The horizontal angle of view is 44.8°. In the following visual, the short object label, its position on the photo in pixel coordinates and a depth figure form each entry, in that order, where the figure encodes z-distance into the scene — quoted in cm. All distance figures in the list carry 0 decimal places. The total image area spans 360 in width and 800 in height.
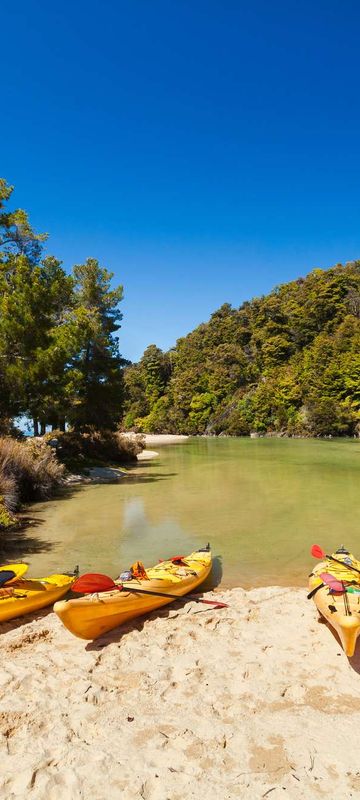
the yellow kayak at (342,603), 439
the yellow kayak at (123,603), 484
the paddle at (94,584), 511
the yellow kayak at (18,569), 603
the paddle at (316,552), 717
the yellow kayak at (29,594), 571
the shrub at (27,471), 1258
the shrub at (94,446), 2441
